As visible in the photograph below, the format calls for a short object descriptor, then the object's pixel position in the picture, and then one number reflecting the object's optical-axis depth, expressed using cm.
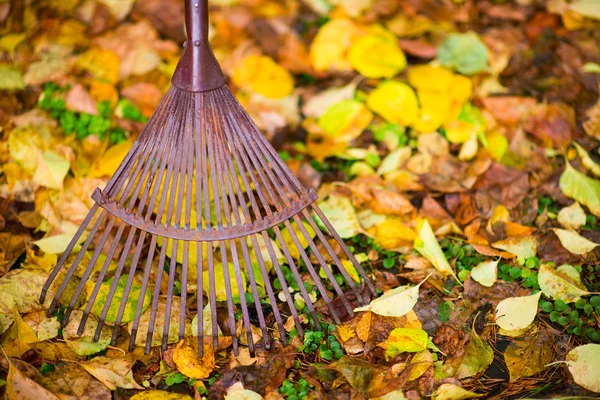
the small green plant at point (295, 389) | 146
